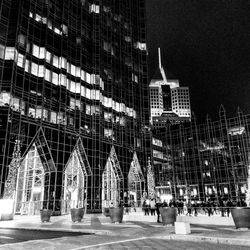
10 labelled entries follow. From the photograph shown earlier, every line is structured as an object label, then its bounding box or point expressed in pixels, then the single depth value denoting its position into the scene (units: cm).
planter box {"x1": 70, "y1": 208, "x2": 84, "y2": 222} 2312
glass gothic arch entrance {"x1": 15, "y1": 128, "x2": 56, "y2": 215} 3656
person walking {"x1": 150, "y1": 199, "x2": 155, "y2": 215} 3076
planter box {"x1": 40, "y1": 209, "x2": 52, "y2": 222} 2515
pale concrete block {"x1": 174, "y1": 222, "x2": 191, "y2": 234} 1392
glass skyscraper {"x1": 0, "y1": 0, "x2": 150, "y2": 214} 3503
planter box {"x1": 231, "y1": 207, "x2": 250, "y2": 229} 1541
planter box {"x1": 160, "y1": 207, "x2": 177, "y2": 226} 1901
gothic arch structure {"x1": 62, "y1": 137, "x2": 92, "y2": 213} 4147
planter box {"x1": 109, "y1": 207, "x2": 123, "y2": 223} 2153
